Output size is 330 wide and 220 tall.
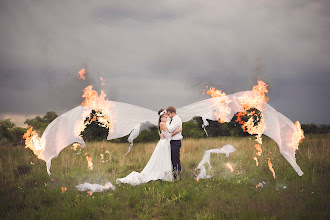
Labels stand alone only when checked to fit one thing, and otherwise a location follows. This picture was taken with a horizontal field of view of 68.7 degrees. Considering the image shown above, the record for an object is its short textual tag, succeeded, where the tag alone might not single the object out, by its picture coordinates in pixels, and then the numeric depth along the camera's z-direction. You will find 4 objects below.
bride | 8.48
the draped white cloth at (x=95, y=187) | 7.80
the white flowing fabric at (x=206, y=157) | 9.30
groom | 8.35
